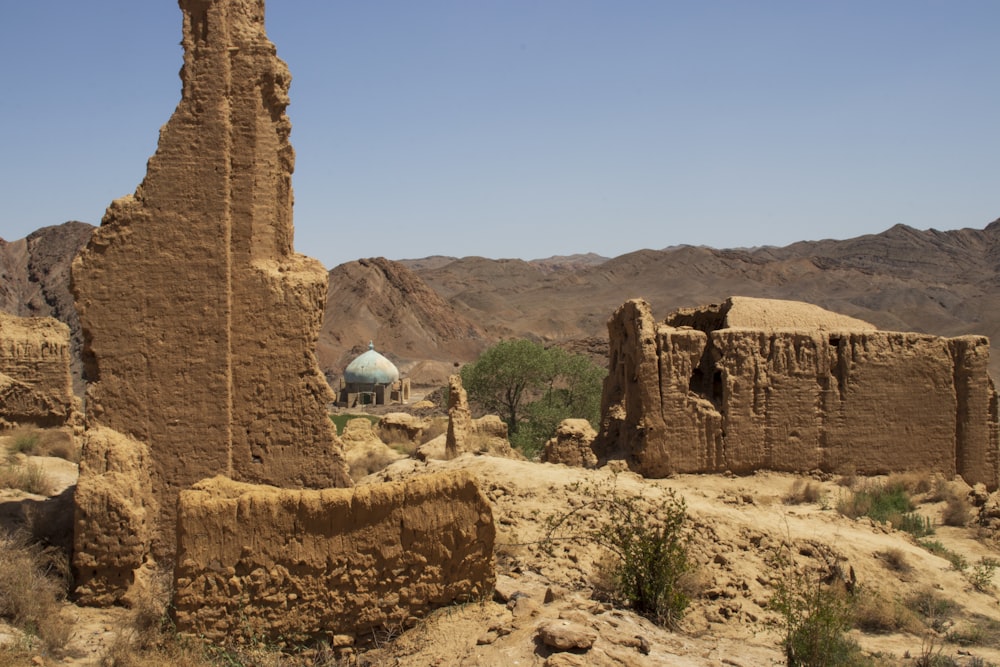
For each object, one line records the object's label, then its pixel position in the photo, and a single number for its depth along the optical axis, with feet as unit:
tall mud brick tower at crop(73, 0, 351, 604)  28.73
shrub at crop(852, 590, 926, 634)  28.68
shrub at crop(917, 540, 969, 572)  34.60
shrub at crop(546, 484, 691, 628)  26.04
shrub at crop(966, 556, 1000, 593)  33.30
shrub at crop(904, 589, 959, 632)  29.71
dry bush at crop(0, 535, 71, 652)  23.53
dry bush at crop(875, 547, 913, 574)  33.01
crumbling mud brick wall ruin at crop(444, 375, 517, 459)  51.85
